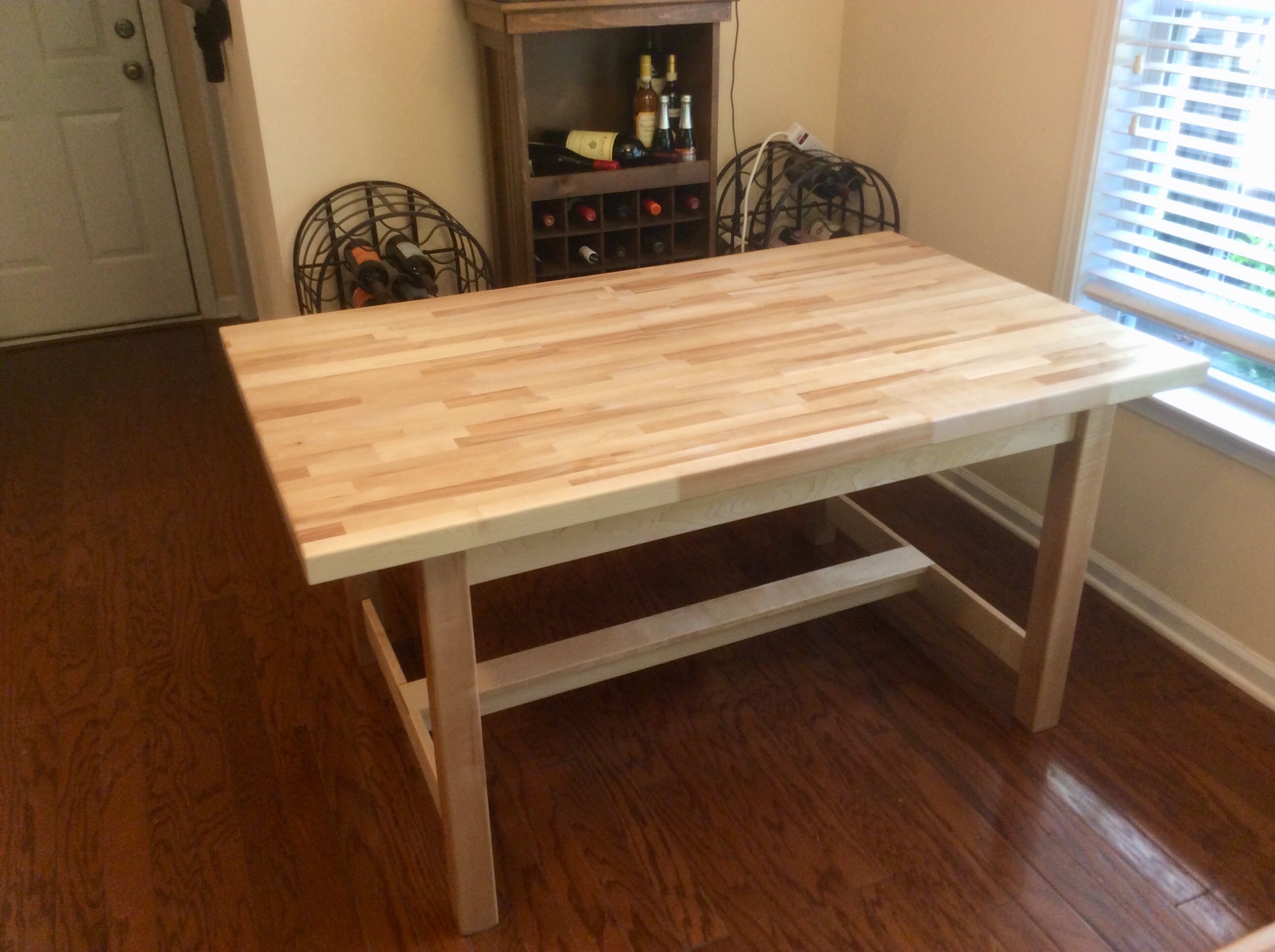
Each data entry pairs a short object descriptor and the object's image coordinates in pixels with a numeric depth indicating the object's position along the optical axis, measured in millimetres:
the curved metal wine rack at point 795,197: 2969
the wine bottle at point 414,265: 2486
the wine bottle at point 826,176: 2947
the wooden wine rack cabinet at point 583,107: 2486
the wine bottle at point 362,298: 2533
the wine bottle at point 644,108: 2715
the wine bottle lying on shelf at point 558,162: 2678
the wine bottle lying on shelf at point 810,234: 3012
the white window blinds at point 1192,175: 1988
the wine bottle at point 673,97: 2764
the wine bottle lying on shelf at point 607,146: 2666
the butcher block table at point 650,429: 1346
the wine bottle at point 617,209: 2732
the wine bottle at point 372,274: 2426
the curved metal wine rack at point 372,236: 2688
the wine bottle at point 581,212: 2648
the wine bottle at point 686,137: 2711
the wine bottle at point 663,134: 2746
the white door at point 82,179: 3627
